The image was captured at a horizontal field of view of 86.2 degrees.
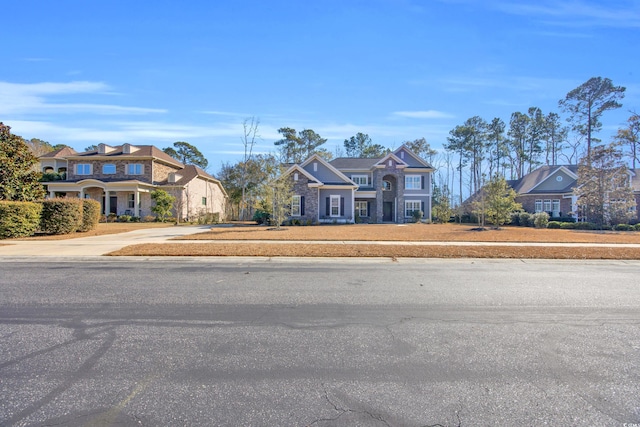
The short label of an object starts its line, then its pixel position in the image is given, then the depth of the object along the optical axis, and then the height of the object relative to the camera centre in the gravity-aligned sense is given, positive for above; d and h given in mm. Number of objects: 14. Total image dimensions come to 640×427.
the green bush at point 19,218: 16469 -293
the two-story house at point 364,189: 30406 +2191
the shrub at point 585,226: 27453 -1265
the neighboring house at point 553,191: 35281 +2023
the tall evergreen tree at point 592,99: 42938 +14572
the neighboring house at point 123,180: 35031 +3422
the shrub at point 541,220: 28964 -814
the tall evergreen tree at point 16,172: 19578 +2412
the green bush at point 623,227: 26266 -1303
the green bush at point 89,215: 20767 -173
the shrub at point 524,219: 31109 -828
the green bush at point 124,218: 33438 -584
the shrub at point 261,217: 28802 -469
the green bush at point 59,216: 18531 -211
